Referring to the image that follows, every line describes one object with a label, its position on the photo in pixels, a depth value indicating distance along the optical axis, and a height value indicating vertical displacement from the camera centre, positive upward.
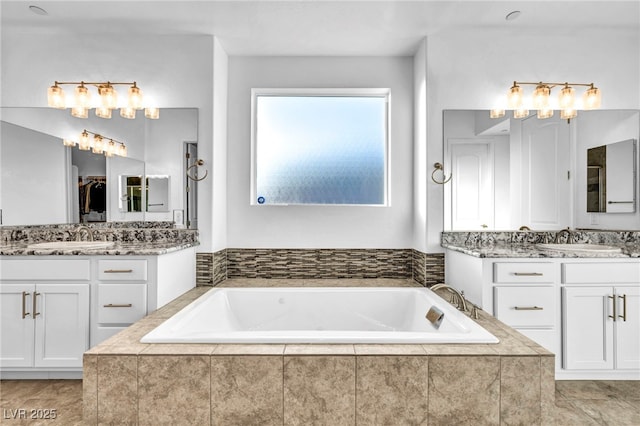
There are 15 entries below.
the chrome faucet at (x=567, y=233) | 2.76 -0.18
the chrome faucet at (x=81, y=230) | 2.72 -0.16
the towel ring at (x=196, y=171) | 2.75 +0.31
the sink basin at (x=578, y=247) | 2.55 -0.26
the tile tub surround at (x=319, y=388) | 1.46 -0.71
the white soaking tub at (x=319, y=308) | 2.42 -0.67
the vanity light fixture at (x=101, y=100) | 2.67 +0.83
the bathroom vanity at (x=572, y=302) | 2.26 -0.57
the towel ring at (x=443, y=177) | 2.76 +0.27
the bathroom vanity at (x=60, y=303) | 2.26 -0.58
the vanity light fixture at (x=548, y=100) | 2.67 +0.84
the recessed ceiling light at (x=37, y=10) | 2.41 +1.36
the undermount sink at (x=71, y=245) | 2.47 -0.24
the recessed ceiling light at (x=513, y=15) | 2.46 +1.36
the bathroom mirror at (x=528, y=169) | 2.75 +0.32
